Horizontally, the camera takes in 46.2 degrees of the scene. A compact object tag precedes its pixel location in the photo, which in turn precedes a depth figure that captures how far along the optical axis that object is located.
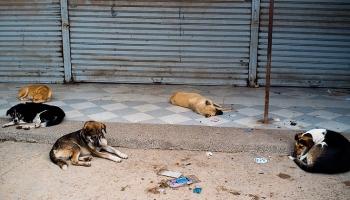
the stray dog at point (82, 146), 5.59
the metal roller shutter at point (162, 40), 9.37
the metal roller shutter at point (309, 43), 9.12
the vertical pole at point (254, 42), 9.19
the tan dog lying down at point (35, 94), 8.09
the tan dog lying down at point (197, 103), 7.31
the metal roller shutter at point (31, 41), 9.65
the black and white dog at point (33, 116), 6.73
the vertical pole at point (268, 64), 6.14
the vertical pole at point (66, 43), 9.54
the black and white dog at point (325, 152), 5.16
